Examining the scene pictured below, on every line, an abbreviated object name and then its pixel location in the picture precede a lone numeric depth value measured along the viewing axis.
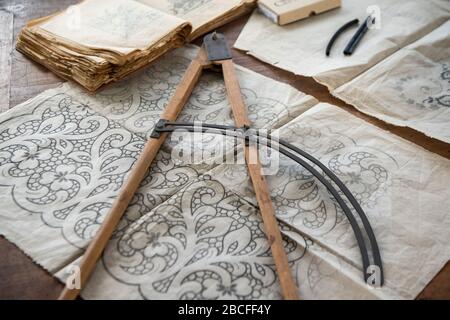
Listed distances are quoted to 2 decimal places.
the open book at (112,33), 0.87
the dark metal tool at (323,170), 0.62
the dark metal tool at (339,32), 0.95
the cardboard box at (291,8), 1.03
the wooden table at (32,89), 0.60
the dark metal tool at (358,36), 0.94
